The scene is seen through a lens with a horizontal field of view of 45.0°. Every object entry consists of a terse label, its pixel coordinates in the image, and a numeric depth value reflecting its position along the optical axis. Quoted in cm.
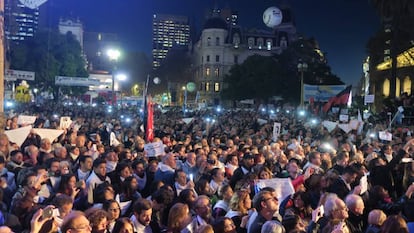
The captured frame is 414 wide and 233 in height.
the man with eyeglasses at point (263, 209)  537
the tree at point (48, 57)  5516
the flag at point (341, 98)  2221
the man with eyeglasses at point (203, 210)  574
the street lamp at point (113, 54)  2637
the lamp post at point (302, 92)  3074
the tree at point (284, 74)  6719
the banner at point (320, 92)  2781
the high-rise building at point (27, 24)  6612
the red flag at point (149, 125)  1451
